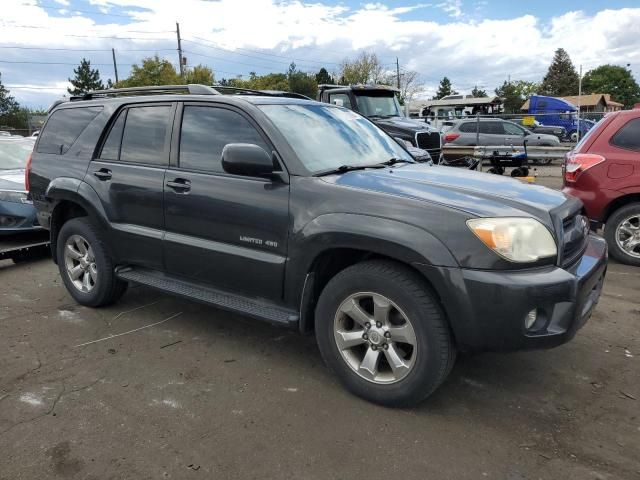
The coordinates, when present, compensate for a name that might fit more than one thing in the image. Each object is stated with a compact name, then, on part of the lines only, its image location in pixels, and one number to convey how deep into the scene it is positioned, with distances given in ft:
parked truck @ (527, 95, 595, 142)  118.52
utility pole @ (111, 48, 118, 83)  200.85
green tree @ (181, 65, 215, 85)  171.89
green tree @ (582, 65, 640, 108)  318.80
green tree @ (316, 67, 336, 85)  209.82
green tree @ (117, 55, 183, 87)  150.82
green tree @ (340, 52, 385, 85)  214.28
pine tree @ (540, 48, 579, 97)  291.38
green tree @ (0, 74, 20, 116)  197.77
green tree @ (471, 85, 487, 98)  296.20
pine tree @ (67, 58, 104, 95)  222.26
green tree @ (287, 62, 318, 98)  177.27
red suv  18.97
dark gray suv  8.86
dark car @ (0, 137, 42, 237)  22.06
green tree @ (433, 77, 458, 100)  320.44
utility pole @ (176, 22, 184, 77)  160.86
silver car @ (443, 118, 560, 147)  58.13
